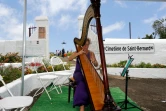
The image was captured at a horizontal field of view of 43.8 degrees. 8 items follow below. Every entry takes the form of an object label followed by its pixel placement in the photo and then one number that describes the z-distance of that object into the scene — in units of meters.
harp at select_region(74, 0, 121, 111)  1.77
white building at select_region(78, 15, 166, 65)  10.98
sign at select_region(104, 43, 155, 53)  10.97
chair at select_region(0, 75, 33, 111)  2.27
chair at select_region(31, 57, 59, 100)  4.61
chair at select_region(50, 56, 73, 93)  5.73
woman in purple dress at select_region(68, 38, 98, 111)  2.71
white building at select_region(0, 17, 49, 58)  12.23
